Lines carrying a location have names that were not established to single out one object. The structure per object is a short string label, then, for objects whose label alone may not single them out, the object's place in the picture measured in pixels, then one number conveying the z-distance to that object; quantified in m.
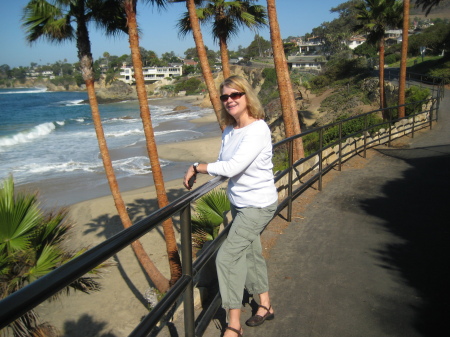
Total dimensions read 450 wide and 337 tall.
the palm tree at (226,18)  14.41
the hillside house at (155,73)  135.50
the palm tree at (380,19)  22.78
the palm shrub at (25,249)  4.34
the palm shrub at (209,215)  6.88
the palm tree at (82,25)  10.49
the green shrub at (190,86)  100.79
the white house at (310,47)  111.55
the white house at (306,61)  76.81
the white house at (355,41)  101.10
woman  2.56
